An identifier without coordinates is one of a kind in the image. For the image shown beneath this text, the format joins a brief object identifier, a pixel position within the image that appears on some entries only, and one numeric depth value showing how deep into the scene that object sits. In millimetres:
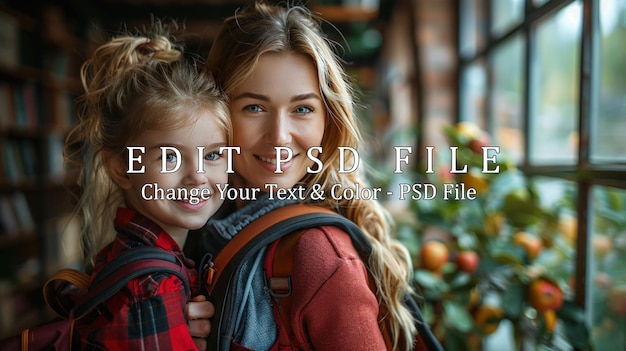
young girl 498
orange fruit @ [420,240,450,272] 1003
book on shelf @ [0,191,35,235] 2535
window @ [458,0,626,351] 918
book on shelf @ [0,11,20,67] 2357
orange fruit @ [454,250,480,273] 1010
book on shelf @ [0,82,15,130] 2432
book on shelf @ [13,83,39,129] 2588
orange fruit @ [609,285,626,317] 909
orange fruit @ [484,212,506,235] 1107
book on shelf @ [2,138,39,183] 2543
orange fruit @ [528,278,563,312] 900
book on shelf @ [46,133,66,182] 2955
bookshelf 2484
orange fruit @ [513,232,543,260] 1020
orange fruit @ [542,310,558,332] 906
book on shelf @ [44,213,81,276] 2868
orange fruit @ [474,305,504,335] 957
